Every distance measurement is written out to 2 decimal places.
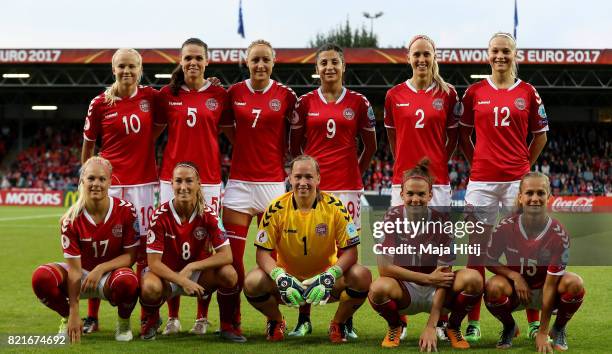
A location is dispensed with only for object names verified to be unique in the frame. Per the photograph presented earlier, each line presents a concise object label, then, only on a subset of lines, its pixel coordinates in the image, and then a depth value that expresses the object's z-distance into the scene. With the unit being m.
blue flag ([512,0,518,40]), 49.87
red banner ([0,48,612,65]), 46.78
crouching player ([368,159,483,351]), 8.64
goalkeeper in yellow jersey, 8.96
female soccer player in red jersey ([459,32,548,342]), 9.84
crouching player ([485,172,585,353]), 8.51
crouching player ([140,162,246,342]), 9.00
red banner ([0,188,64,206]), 49.66
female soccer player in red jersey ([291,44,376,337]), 10.23
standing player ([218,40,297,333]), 10.27
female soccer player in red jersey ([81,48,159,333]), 10.18
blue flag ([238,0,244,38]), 49.56
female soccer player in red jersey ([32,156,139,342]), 8.91
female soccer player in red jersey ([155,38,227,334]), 10.09
